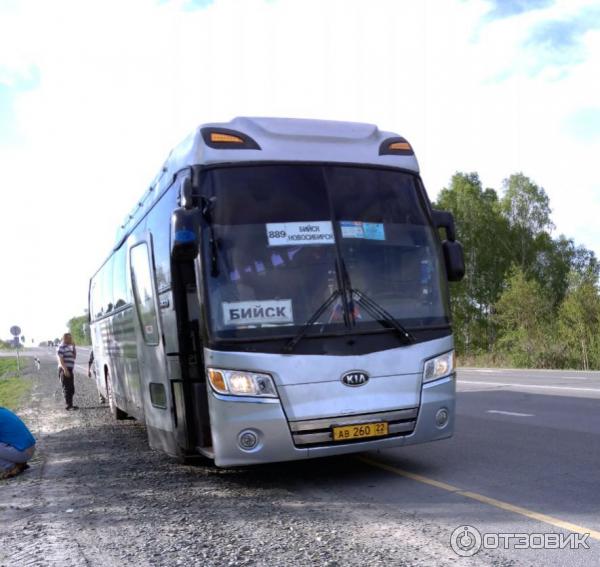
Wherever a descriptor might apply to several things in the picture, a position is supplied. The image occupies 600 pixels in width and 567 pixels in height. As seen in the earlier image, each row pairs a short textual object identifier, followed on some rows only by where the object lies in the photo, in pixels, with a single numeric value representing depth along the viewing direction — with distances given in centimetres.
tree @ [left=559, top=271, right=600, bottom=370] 3062
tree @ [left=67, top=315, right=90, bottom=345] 12660
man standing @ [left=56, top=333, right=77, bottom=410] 1689
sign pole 3700
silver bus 614
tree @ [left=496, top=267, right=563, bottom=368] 3306
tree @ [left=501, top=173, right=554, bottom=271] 5806
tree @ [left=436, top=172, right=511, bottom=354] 5538
